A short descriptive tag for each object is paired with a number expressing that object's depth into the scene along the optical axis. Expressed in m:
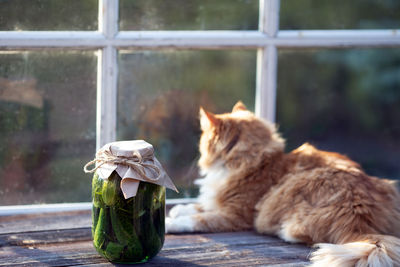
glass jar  1.39
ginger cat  1.47
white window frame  1.60
